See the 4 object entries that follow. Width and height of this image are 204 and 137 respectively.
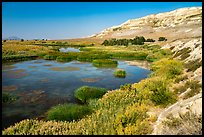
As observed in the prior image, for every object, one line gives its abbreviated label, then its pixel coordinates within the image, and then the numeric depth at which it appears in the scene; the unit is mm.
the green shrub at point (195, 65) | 16486
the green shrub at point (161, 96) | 10542
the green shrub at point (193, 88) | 10121
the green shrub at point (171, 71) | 16498
